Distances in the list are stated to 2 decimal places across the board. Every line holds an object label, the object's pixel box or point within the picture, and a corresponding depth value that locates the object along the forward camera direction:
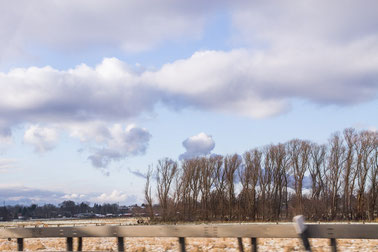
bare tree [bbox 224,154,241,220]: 96.31
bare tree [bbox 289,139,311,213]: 84.06
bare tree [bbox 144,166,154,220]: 84.90
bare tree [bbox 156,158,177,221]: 88.36
